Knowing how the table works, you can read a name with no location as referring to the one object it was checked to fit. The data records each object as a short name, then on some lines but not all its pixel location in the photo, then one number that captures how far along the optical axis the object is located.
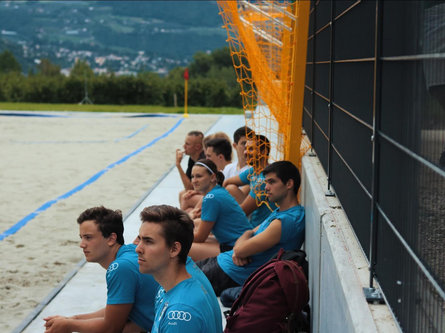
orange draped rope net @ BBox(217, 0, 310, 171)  6.27
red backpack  3.84
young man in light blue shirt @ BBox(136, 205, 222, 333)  2.91
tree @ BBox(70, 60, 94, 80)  103.00
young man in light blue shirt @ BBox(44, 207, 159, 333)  3.93
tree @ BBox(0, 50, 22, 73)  143.25
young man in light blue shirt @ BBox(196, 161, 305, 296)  4.79
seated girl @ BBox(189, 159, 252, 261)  5.65
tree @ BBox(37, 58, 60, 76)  116.99
